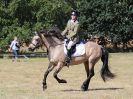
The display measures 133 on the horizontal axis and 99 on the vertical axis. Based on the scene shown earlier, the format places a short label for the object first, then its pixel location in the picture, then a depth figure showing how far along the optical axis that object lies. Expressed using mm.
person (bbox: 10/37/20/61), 42606
